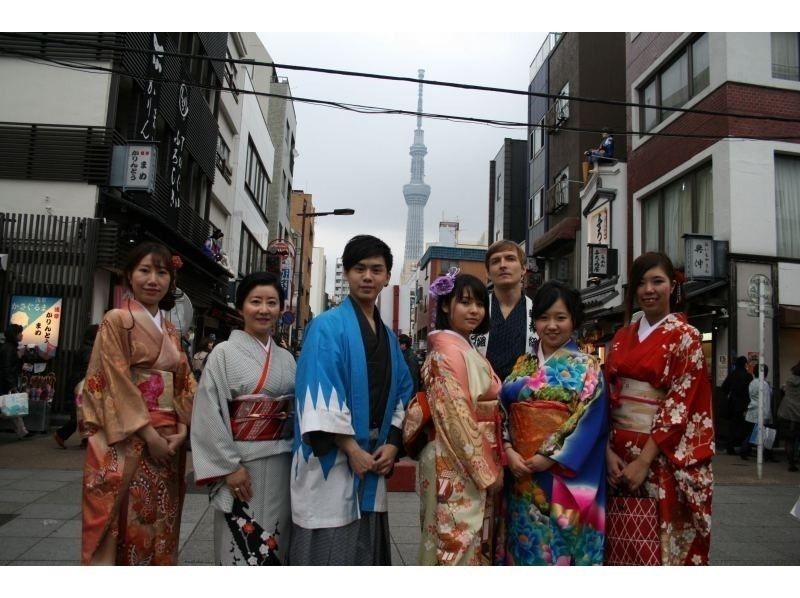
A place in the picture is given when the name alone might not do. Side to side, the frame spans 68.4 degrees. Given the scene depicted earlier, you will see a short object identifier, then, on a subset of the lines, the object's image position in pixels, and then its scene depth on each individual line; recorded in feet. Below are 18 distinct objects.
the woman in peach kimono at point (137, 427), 8.80
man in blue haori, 8.36
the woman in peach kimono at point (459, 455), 8.72
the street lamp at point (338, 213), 73.29
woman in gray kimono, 8.59
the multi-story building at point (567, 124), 63.57
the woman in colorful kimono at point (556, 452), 8.78
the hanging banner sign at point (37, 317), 33.76
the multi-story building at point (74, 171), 34.06
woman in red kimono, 8.82
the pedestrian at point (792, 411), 27.73
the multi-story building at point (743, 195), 35.86
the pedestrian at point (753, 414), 30.30
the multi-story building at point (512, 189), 97.25
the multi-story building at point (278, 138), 97.04
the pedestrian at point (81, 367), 26.02
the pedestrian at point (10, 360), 26.04
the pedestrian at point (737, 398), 31.32
